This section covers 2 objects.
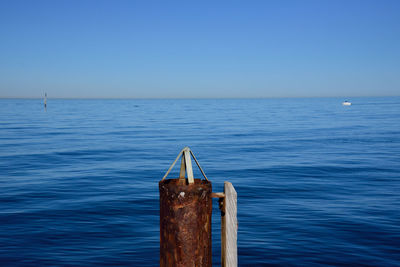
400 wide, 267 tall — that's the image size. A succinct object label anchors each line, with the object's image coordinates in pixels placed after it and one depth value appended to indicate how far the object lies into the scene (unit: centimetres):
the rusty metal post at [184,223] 387
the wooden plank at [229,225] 428
